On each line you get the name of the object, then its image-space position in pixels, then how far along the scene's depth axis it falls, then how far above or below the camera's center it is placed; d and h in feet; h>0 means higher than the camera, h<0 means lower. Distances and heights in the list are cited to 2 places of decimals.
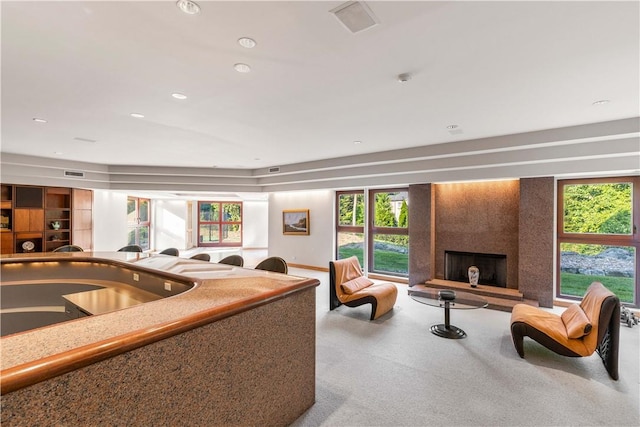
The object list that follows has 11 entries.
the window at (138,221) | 35.27 -0.91
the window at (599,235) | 15.35 -1.05
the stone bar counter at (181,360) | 3.22 -2.11
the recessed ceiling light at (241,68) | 8.71 +4.49
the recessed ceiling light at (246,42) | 7.39 +4.47
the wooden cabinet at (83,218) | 24.64 -0.37
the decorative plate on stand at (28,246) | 22.35 -2.52
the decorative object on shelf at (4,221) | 21.54 -0.57
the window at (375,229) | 23.03 -1.15
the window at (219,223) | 42.52 -1.33
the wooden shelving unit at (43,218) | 21.85 -0.35
